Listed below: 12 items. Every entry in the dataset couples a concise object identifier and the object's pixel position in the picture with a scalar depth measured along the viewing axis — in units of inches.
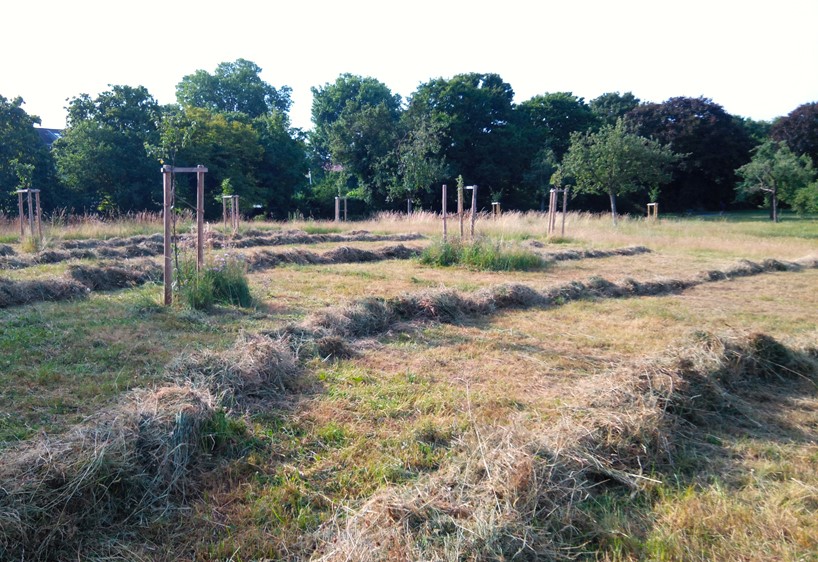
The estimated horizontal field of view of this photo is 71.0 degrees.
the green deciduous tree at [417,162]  1128.2
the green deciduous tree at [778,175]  1162.6
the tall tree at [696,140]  1481.3
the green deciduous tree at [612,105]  1676.9
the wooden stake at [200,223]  269.6
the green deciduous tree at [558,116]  1498.5
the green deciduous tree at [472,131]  1269.7
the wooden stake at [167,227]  256.5
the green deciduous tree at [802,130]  1446.9
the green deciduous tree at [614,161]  995.9
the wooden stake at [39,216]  492.4
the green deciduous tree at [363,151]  1207.6
